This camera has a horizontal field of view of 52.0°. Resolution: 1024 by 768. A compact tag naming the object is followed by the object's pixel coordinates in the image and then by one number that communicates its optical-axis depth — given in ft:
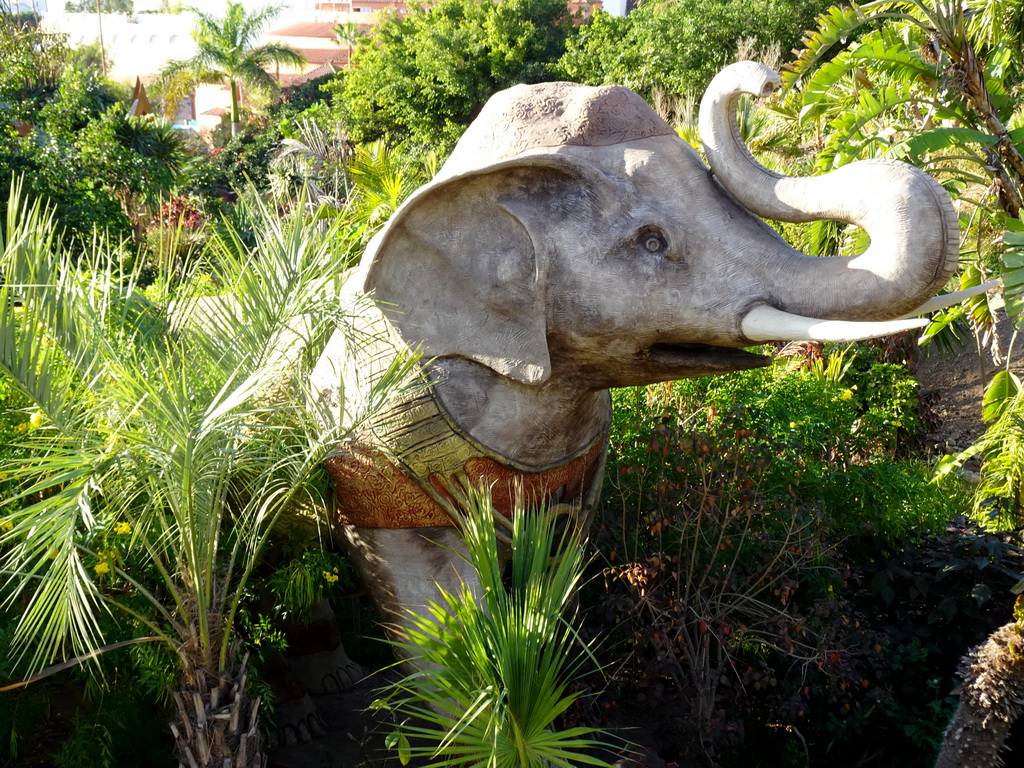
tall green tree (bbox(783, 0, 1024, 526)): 15.80
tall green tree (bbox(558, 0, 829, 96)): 67.51
